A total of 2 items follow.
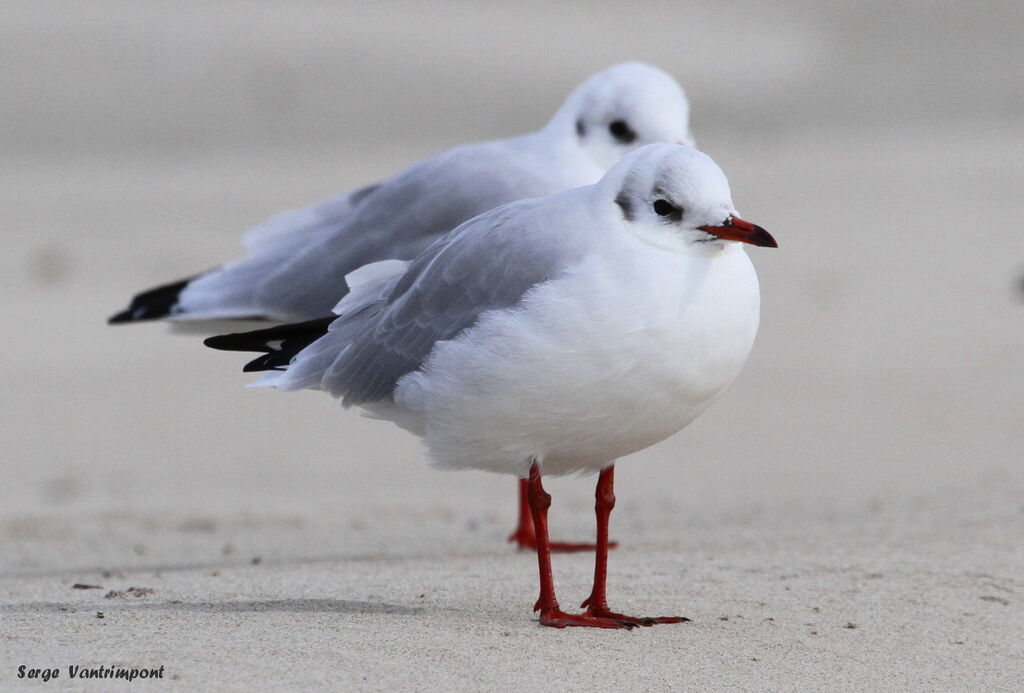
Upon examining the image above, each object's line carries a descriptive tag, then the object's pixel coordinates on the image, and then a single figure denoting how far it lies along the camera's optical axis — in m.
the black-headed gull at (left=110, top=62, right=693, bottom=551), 12.38
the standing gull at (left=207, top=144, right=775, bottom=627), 7.97
